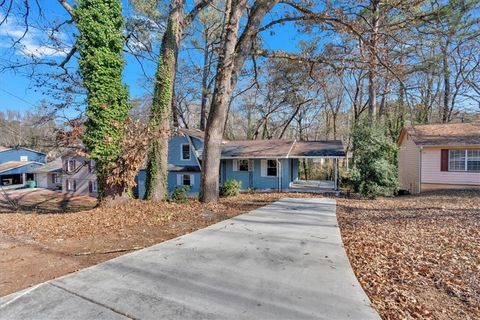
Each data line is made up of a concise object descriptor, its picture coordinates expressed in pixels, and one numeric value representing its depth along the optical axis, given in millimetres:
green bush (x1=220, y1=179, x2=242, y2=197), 14062
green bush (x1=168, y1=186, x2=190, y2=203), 10562
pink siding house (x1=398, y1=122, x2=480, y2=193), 14961
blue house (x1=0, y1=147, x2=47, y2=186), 39500
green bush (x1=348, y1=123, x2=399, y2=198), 12797
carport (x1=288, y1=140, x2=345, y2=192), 16859
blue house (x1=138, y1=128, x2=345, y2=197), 18328
